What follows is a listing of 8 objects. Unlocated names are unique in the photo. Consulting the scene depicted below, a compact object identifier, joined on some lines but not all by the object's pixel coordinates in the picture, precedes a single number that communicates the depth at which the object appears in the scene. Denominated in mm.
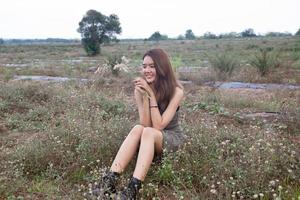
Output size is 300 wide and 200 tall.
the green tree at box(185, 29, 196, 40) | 93688
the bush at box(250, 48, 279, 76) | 12256
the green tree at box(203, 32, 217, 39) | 76875
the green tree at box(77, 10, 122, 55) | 31781
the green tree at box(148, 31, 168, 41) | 78000
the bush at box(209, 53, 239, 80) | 12305
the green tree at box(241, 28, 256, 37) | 79000
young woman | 3543
